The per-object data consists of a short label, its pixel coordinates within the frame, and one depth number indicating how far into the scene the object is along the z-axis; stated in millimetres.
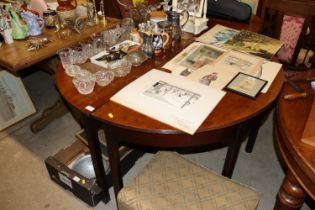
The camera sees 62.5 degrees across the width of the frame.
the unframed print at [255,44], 1330
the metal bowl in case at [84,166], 1582
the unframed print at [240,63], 1186
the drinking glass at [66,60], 1194
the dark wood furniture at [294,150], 763
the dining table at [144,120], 918
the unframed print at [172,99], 919
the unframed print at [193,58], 1209
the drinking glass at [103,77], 1113
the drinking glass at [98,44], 1347
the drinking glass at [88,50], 1300
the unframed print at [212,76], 1103
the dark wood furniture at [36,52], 1293
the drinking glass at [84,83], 1065
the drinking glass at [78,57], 1257
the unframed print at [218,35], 1450
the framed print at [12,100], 2004
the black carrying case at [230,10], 1686
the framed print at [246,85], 1042
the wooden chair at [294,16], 1548
